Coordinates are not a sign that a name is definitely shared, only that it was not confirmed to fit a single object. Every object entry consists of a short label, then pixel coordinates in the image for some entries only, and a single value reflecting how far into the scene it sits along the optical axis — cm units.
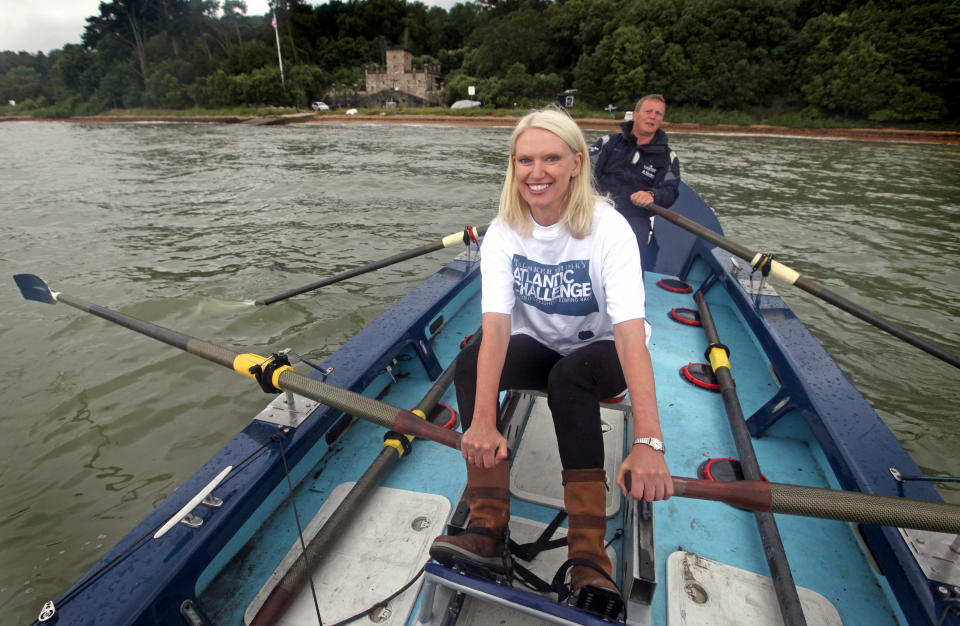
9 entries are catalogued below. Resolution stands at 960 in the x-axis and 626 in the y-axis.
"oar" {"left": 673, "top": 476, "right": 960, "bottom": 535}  116
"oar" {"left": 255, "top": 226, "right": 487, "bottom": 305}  357
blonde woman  144
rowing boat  138
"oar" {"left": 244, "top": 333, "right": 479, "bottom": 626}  156
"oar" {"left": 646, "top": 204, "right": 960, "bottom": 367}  246
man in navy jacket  387
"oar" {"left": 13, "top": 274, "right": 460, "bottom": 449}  151
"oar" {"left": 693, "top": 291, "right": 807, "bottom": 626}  157
